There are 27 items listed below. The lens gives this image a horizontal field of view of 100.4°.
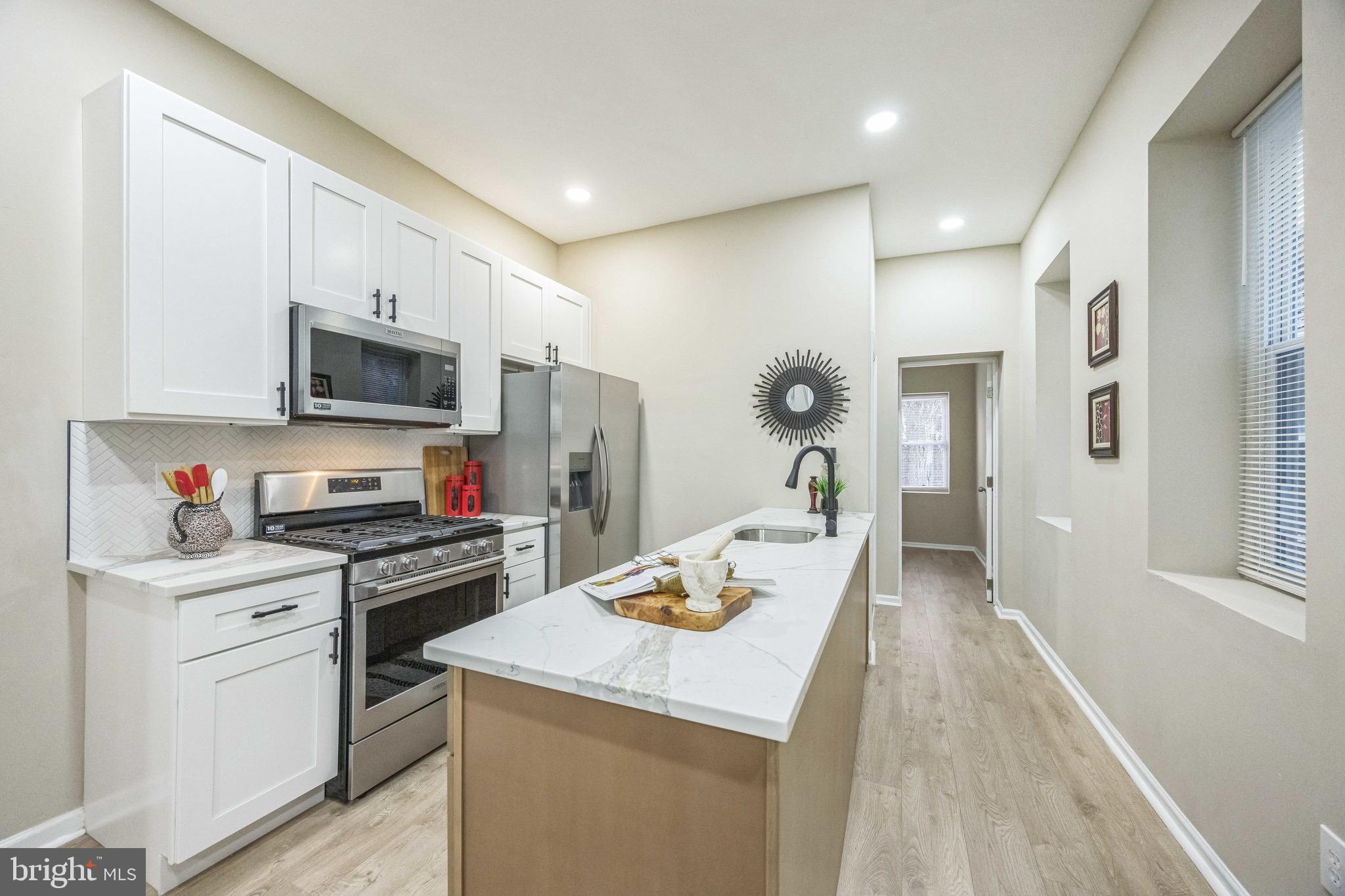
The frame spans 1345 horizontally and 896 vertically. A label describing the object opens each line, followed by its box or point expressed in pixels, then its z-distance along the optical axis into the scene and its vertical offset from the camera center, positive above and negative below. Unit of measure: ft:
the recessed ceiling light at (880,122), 8.89 +5.31
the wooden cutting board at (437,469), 10.16 -0.39
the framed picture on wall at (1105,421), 7.62 +0.42
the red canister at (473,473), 10.48 -0.47
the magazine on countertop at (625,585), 4.32 -1.12
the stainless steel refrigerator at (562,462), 10.11 -0.25
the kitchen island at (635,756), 2.76 -1.69
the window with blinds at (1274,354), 5.32 +0.99
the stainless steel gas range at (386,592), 6.51 -1.88
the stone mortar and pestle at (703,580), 3.84 -0.91
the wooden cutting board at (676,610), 3.81 -1.15
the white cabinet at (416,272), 8.35 +2.74
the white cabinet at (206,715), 5.16 -2.68
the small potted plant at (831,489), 8.01 -0.64
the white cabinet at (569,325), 12.12 +2.79
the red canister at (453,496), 10.30 -0.89
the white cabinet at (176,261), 5.61 +2.01
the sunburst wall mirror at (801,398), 11.36 +1.06
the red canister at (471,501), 10.25 -0.98
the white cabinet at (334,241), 7.09 +2.78
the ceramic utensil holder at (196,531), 5.97 -0.90
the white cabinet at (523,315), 10.82 +2.67
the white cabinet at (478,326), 9.58 +2.16
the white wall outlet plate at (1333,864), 3.90 -2.92
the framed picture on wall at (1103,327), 7.68 +1.78
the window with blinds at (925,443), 23.72 +0.29
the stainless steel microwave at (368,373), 6.95 +1.04
